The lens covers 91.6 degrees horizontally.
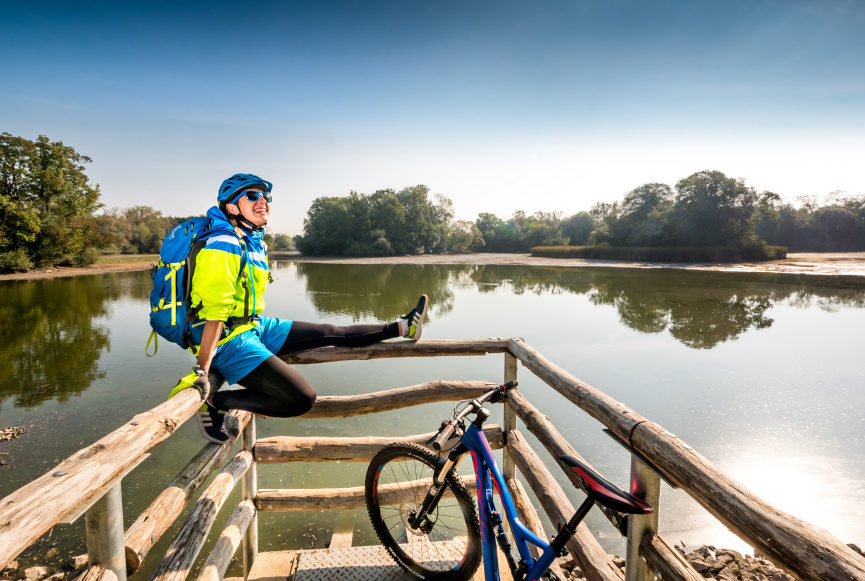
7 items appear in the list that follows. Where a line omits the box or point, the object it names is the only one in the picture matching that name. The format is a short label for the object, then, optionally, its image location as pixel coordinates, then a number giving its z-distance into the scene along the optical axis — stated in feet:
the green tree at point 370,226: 211.61
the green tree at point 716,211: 143.84
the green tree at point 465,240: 241.35
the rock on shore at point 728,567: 12.11
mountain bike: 6.04
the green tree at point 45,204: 95.36
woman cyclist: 7.56
